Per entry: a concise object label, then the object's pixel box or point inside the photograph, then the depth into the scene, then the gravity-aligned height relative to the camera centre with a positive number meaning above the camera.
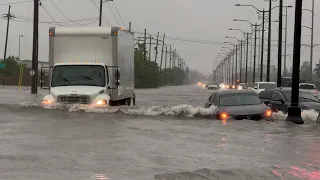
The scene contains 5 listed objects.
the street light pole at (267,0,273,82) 51.22 +3.57
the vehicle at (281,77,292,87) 49.39 -0.35
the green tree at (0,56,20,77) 93.69 +1.32
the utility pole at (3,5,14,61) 93.75 +10.89
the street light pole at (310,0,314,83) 69.25 +4.57
